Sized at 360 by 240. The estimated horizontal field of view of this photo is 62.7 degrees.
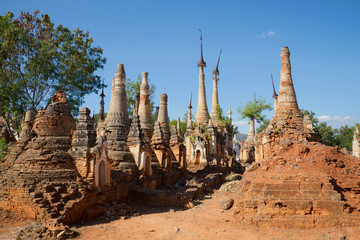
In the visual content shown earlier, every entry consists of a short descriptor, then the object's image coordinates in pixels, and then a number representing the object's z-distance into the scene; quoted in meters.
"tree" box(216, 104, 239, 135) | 34.06
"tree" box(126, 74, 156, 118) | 36.69
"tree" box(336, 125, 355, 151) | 48.82
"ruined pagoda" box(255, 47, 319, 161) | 15.55
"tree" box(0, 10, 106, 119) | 17.52
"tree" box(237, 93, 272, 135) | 38.59
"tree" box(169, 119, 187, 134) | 47.55
